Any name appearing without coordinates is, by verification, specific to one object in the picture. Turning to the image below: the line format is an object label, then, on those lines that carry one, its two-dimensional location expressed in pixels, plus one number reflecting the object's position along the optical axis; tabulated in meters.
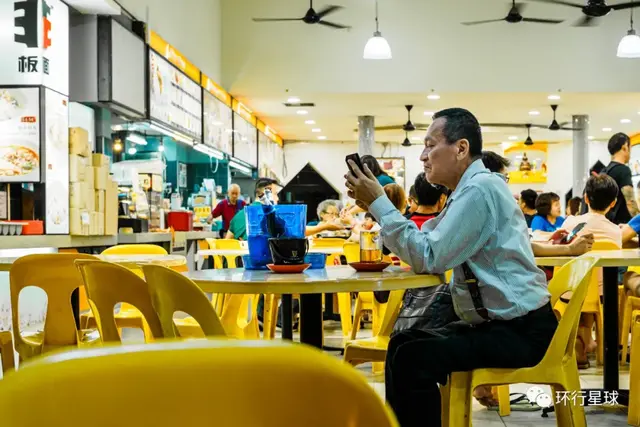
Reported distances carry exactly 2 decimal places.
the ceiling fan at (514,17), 10.03
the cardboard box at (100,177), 6.25
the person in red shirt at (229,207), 9.69
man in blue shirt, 2.17
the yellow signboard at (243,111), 12.74
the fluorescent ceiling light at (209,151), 10.30
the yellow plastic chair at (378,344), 2.88
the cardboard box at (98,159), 6.24
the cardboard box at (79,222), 5.87
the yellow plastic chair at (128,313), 3.48
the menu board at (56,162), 5.54
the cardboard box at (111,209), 6.25
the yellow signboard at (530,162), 19.28
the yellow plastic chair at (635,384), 3.29
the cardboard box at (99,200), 6.20
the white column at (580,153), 14.35
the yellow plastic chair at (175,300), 1.74
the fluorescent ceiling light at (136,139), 8.70
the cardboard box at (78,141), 5.96
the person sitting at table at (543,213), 6.23
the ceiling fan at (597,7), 8.70
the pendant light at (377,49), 9.27
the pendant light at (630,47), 9.00
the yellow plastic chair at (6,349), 2.79
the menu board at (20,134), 5.38
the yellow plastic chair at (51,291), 2.63
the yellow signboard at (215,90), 10.50
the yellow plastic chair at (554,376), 2.25
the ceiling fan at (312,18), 10.36
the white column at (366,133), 14.95
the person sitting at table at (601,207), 4.32
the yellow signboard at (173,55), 8.05
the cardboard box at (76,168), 5.94
